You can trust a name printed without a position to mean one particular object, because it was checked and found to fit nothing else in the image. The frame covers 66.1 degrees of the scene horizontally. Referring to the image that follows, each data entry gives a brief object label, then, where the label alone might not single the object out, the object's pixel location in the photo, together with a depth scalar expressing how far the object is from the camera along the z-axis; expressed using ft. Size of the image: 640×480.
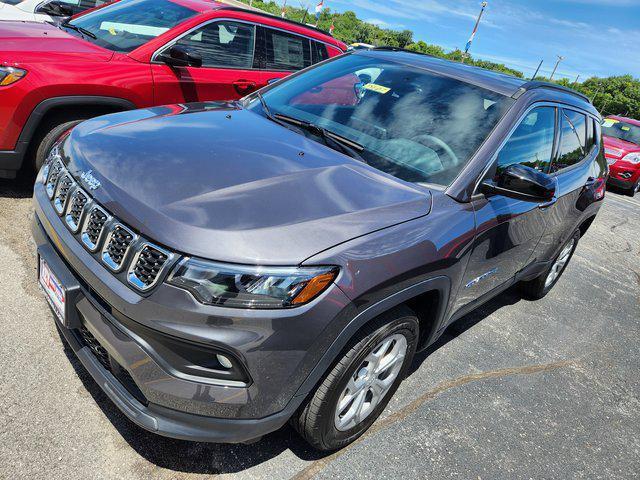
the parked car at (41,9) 18.66
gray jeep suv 5.55
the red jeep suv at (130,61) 12.07
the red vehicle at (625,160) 36.65
